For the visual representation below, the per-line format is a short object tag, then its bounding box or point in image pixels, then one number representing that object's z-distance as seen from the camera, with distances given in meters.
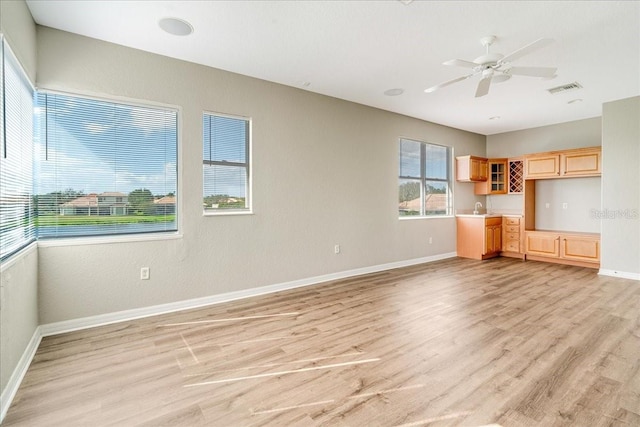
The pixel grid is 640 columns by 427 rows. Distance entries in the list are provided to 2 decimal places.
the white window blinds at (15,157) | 2.08
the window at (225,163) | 3.92
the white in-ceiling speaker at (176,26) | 2.89
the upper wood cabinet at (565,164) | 5.77
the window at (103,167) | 3.01
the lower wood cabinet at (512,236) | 6.81
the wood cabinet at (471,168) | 6.95
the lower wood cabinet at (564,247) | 5.75
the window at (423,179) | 6.25
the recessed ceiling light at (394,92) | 4.66
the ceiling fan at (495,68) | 2.86
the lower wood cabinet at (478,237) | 6.68
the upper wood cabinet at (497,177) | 7.30
